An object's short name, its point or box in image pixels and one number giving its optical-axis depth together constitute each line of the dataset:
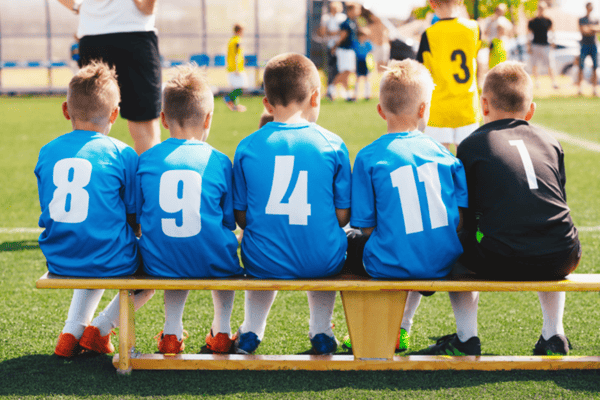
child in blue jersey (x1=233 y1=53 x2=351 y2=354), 5.41
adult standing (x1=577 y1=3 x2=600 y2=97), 33.16
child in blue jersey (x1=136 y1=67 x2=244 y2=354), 5.39
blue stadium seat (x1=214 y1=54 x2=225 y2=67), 43.69
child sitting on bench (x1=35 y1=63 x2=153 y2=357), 5.41
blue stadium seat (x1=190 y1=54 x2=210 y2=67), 43.47
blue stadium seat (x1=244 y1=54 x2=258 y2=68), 43.06
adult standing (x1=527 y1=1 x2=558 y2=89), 35.31
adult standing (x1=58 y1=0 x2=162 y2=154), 8.56
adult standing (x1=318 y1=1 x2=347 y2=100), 34.22
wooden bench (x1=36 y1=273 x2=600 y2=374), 5.29
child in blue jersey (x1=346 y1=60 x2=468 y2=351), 5.34
